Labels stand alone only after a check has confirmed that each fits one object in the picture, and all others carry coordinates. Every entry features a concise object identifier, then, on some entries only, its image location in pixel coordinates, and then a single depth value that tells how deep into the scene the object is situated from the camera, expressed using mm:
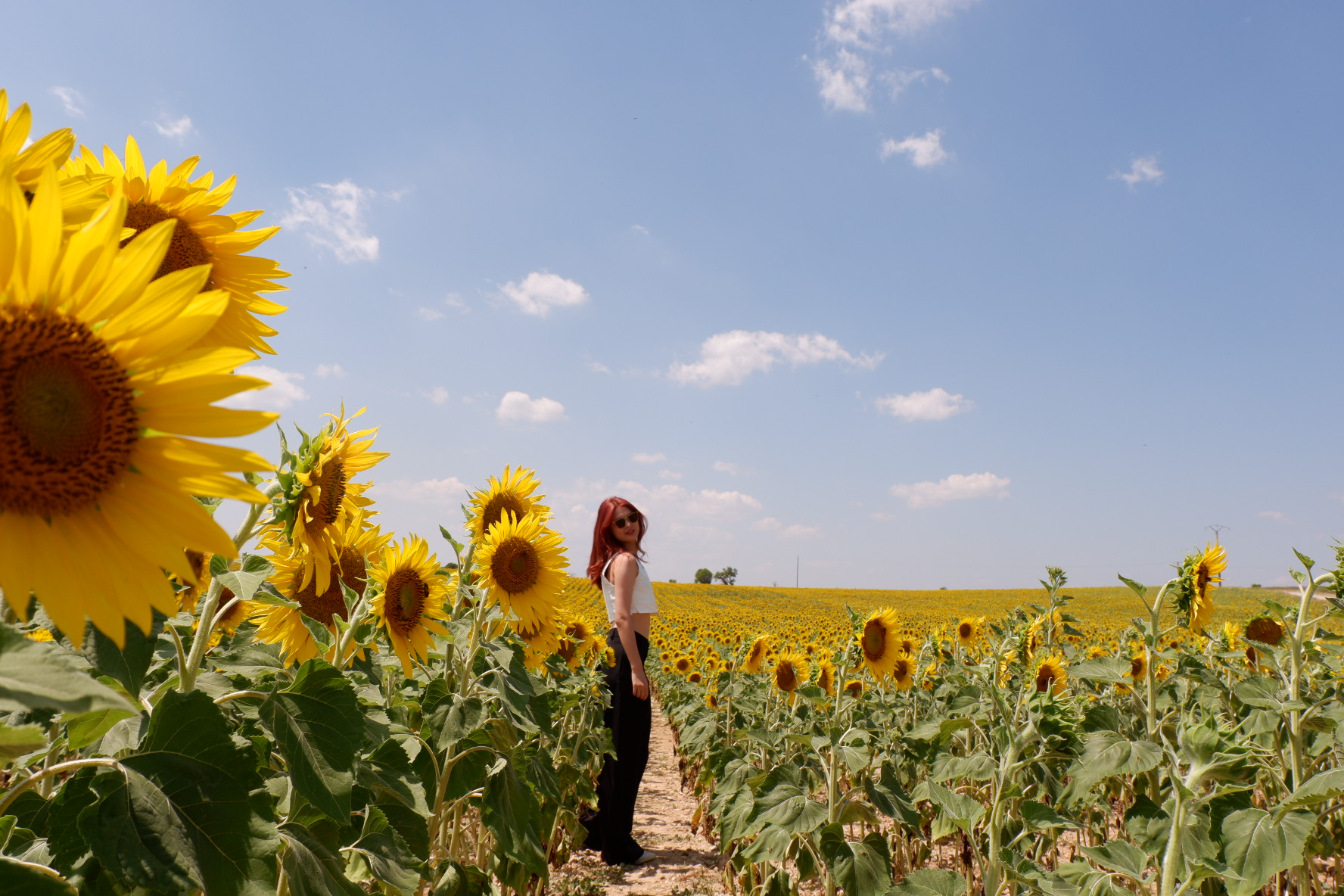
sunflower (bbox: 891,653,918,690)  5980
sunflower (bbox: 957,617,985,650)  9453
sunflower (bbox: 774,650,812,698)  7184
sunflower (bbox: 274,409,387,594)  1746
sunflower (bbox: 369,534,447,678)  2706
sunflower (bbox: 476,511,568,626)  3377
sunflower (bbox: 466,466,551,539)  3562
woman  5898
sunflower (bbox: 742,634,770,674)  8016
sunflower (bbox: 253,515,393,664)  2543
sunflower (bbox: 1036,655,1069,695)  5955
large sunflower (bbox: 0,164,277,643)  791
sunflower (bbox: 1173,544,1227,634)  4539
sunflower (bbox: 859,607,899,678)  5418
